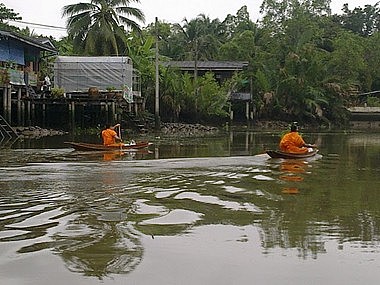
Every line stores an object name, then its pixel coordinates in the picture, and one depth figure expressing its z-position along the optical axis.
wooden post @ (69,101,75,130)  33.69
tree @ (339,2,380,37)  73.56
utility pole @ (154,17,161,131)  36.33
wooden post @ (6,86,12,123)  29.98
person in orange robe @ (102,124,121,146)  20.58
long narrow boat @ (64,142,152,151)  19.69
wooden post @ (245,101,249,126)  50.67
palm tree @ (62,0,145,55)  40.03
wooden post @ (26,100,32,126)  32.84
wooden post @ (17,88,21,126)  32.00
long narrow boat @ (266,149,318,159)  18.38
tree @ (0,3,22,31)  43.06
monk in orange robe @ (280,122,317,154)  19.06
